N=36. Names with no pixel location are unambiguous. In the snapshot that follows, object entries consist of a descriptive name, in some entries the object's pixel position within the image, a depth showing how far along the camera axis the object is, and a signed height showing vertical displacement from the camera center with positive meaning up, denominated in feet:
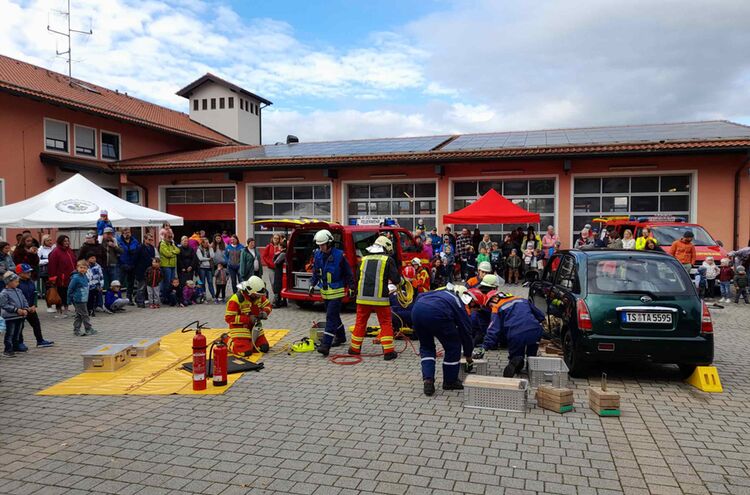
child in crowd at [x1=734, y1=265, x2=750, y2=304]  41.93 -4.02
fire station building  55.36 +7.55
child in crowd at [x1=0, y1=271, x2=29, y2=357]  25.26 -3.70
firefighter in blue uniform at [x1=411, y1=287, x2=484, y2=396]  19.34 -3.59
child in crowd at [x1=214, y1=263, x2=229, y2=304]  43.98 -3.92
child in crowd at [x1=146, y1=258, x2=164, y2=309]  41.04 -3.57
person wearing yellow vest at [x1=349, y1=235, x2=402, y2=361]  24.62 -2.92
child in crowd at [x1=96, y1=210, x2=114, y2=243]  41.55 +0.65
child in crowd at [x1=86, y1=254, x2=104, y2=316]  35.88 -3.48
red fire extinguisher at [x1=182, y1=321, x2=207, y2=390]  19.92 -4.90
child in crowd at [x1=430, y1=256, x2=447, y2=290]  44.57 -3.69
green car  20.21 -3.20
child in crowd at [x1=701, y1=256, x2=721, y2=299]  42.60 -2.97
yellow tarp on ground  20.56 -6.08
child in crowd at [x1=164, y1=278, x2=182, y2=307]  42.24 -4.98
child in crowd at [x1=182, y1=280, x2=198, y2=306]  42.55 -4.86
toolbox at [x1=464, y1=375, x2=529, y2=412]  17.81 -5.47
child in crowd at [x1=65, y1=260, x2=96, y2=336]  30.45 -3.68
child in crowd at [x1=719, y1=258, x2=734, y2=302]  41.98 -3.55
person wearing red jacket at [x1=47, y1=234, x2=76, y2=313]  36.19 -2.25
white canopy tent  41.04 +1.80
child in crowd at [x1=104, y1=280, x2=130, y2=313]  38.83 -4.96
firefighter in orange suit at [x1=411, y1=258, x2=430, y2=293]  32.78 -3.00
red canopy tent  50.29 +1.80
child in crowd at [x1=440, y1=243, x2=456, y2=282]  51.30 -2.60
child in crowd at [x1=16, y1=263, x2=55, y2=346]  26.86 -3.62
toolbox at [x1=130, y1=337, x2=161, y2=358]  25.39 -5.59
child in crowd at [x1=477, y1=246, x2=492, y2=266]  51.91 -2.25
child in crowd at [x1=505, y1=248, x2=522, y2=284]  52.08 -3.04
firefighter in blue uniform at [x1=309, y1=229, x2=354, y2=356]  25.94 -2.48
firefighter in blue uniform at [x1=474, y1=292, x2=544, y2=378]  20.98 -3.87
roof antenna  85.30 +28.57
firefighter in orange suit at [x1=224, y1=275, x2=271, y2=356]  25.07 -3.89
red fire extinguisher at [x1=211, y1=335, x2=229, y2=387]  20.58 -5.18
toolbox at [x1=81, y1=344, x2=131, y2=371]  22.94 -5.51
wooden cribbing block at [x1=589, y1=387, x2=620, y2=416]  17.35 -5.60
